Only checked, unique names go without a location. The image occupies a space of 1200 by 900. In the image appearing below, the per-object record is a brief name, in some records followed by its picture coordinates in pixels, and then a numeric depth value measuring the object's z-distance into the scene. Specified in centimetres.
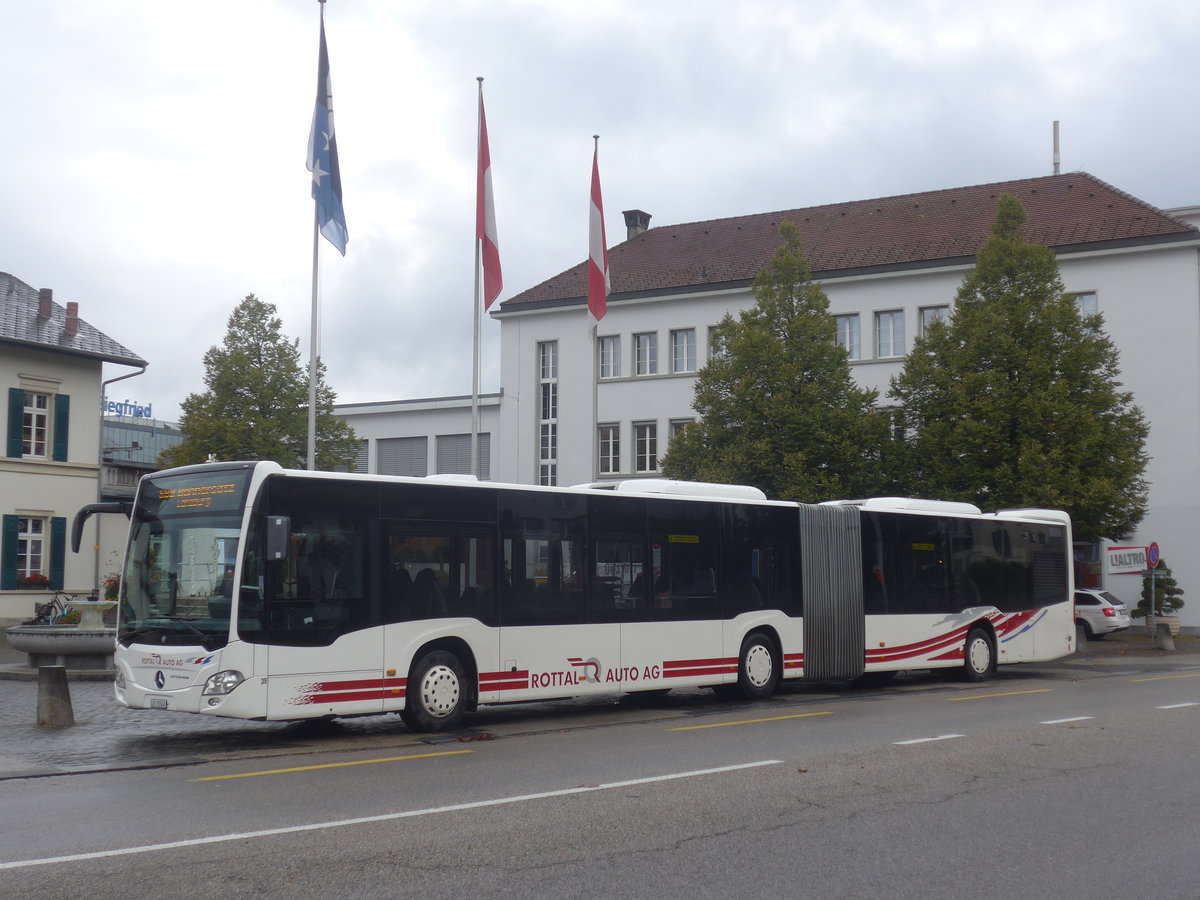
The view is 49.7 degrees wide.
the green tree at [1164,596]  3909
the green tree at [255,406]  3838
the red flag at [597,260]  2578
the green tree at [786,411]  3472
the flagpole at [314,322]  2570
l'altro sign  3428
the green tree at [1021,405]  3303
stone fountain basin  2112
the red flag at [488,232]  2475
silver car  3709
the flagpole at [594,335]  2547
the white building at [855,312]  4131
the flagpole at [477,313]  2498
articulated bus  1286
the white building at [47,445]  3659
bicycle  3275
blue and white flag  2527
